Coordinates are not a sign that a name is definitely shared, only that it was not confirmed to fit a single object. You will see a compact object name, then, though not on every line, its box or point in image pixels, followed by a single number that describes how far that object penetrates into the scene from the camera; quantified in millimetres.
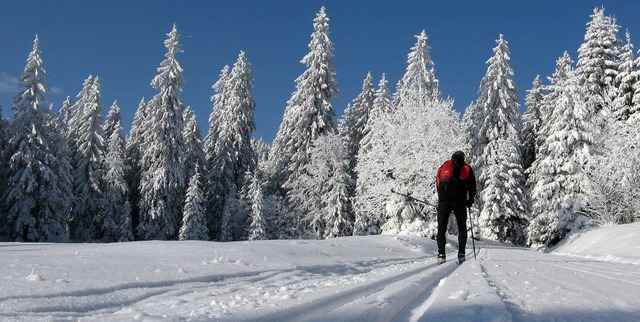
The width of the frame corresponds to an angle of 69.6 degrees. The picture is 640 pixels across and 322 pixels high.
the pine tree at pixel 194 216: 33281
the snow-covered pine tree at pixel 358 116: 42250
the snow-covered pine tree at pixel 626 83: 26828
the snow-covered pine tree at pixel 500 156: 31328
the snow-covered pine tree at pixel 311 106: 33406
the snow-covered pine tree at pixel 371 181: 23984
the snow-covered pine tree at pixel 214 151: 37656
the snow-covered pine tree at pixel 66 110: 50819
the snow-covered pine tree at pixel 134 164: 38812
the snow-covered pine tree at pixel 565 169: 23906
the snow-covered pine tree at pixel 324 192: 31016
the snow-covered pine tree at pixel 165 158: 34750
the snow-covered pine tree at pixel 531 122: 38938
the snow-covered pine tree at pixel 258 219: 31781
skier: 7125
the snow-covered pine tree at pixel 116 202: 34750
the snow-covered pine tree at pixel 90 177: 35478
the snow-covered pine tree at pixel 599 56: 29594
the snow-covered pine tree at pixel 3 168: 29188
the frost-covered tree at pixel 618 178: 18125
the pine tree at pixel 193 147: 39906
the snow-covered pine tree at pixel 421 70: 36906
